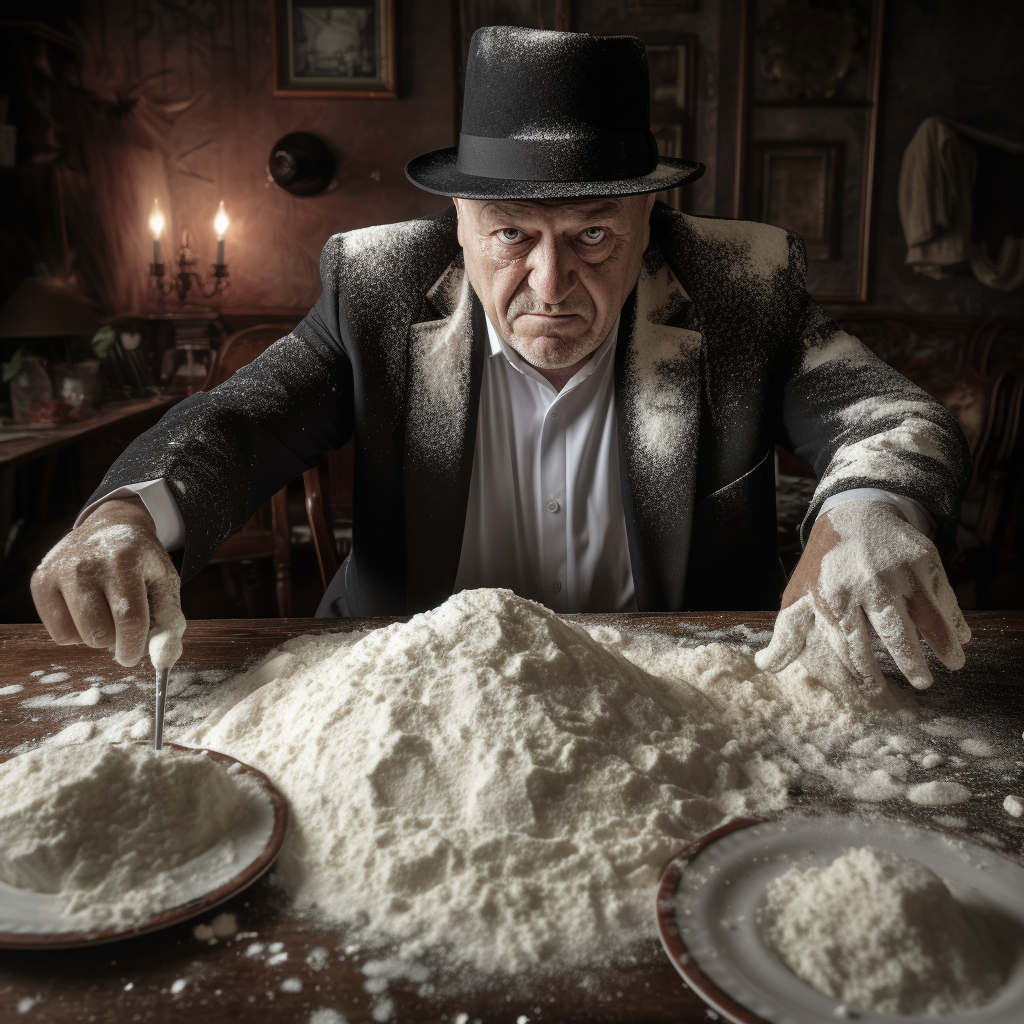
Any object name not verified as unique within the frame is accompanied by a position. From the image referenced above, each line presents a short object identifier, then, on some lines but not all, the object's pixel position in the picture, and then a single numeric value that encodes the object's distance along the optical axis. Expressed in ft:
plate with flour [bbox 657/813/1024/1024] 1.91
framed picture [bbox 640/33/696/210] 14.60
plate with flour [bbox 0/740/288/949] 2.16
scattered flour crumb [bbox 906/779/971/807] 2.80
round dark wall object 14.57
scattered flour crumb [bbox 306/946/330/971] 2.12
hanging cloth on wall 14.76
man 4.60
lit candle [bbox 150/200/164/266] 14.64
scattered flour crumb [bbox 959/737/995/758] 3.12
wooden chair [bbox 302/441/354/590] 11.91
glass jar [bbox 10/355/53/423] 10.88
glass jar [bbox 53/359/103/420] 11.65
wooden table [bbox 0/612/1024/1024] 1.97
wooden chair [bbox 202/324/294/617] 9.09
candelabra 14.69
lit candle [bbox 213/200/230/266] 14.74
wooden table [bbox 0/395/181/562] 9.28
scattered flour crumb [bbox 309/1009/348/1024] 1.97
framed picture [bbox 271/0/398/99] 14.20
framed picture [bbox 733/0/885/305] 14.57
